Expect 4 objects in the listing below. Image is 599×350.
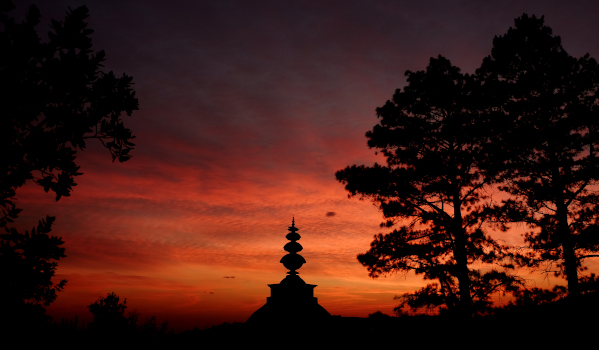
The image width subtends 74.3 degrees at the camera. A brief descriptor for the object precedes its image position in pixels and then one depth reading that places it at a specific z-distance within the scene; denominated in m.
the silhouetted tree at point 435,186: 15.30
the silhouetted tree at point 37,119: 5.50
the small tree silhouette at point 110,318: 17.30
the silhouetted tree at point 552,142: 15.40
